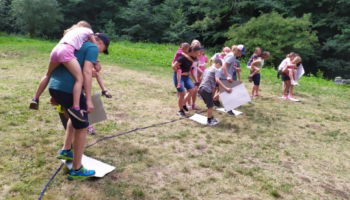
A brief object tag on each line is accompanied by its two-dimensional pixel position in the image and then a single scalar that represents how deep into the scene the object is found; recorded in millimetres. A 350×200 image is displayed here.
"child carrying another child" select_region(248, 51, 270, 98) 6984
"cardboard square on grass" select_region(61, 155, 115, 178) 2948
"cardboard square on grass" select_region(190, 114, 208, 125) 5031
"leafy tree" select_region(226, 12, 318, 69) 16542
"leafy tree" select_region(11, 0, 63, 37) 20391
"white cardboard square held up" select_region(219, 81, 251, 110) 4945
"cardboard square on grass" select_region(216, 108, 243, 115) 5840
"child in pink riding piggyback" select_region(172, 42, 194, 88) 5113
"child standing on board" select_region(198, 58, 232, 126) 4754
